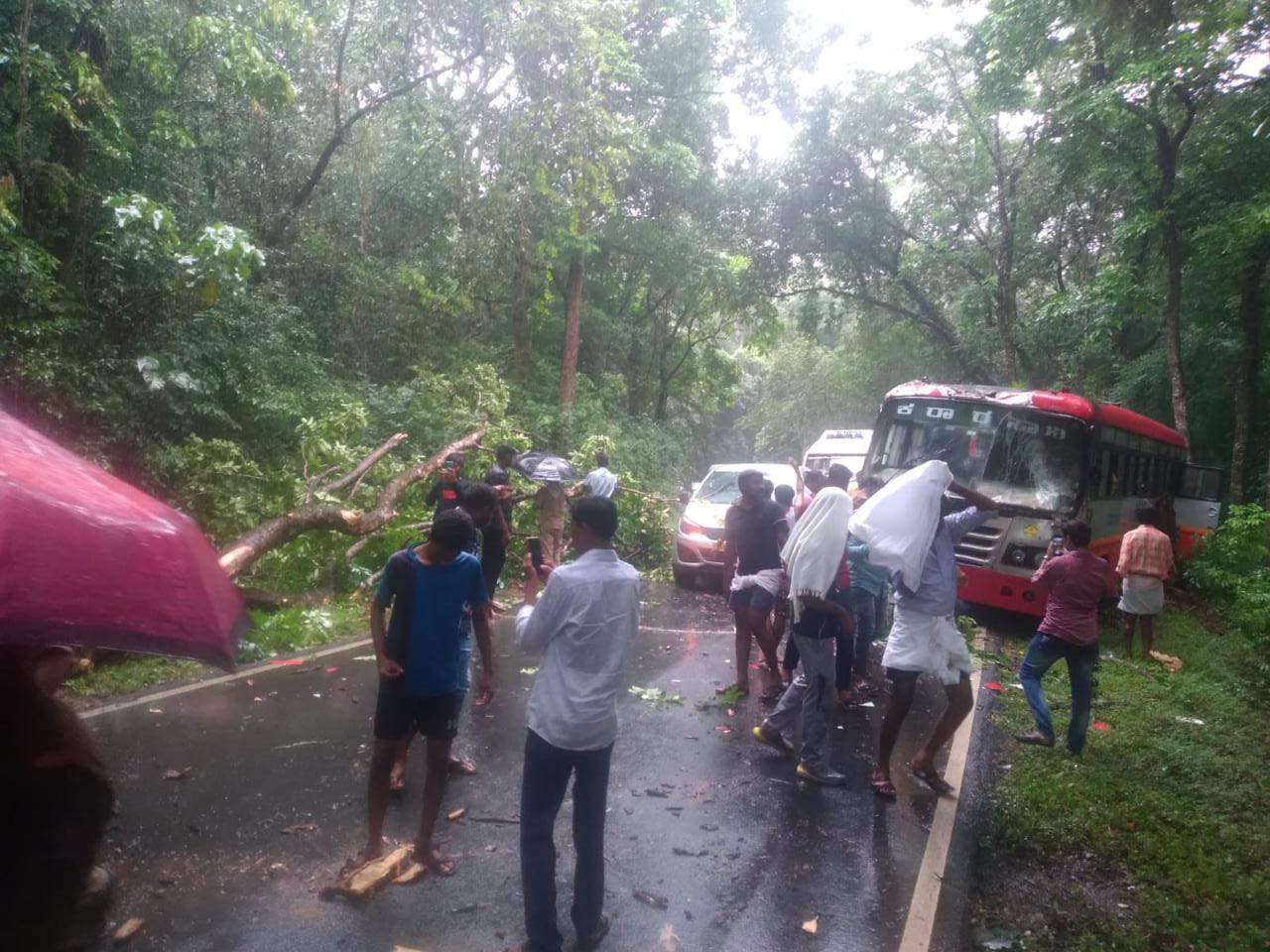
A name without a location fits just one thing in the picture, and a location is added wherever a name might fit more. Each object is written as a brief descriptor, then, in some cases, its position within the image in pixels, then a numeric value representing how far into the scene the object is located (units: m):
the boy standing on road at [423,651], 4.11
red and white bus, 10.52
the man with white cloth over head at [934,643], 5.34
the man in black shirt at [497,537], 7.97
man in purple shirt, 6.21
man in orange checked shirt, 9.12
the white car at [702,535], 12.48
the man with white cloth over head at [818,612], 5.50
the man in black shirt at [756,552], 6.93
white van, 17.83
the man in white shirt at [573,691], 3.54
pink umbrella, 1.65
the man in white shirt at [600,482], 8.78
